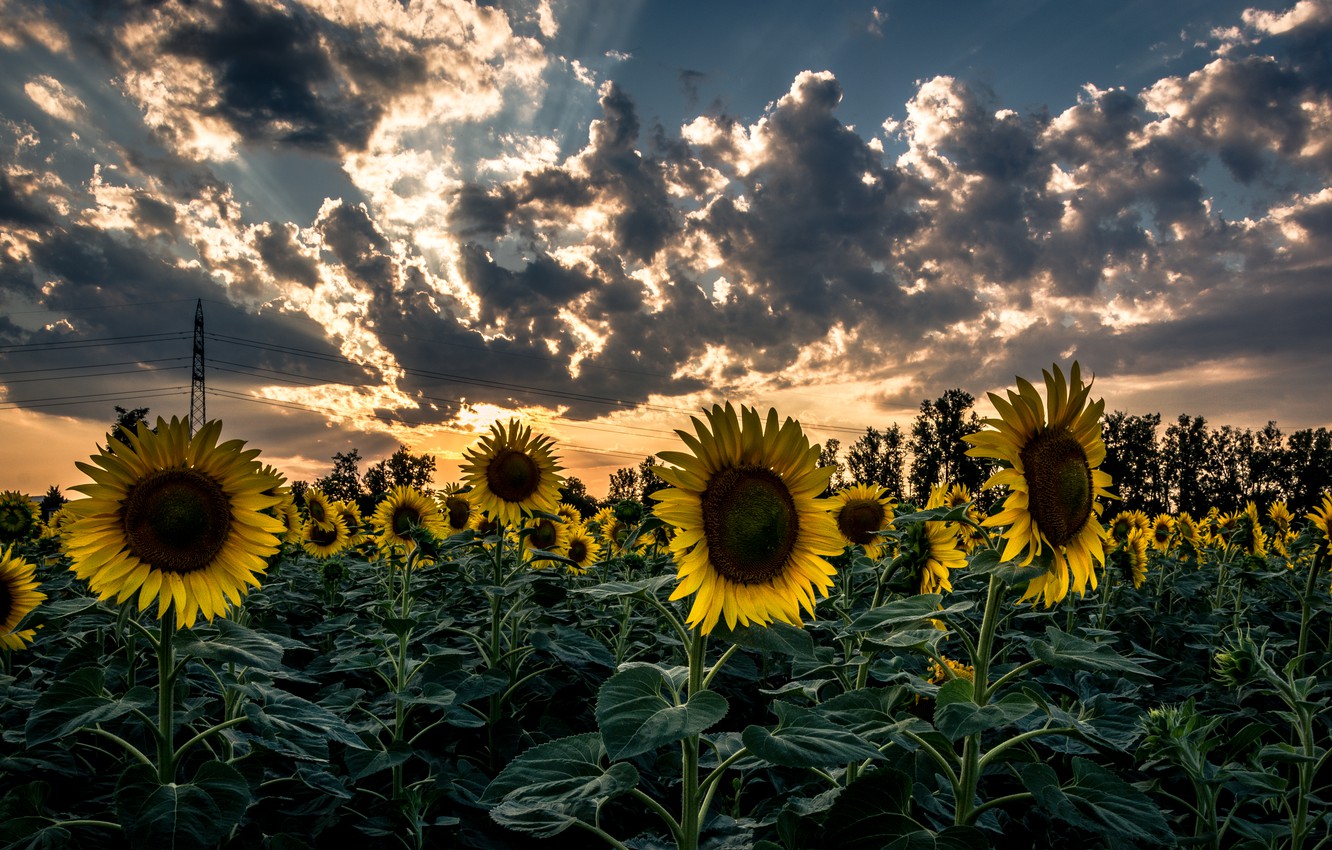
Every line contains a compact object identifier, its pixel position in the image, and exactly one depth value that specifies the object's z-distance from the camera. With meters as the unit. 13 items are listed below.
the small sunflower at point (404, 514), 7.27
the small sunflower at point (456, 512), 7.00
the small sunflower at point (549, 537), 6.95
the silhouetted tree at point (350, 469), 66.50
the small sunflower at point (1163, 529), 11.84
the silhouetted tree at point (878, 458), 94.81
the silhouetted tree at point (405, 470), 74.06
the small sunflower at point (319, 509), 8.93
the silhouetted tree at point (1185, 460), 94.75
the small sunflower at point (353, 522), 9.43
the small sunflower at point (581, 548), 7.87
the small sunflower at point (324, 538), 8.89
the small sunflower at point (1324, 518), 6.33
